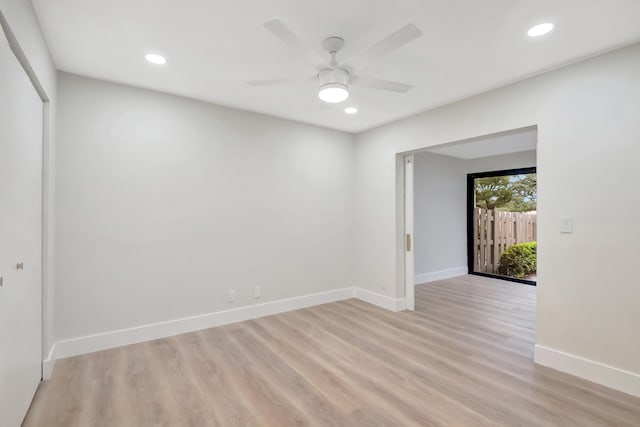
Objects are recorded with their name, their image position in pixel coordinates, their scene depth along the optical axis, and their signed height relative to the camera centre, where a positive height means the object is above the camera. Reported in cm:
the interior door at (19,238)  160 -14
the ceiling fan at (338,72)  188 +99
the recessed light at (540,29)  207 +127
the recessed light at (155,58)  250 +129
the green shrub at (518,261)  651 -97
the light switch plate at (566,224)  257 -7
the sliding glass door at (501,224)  656 -20
